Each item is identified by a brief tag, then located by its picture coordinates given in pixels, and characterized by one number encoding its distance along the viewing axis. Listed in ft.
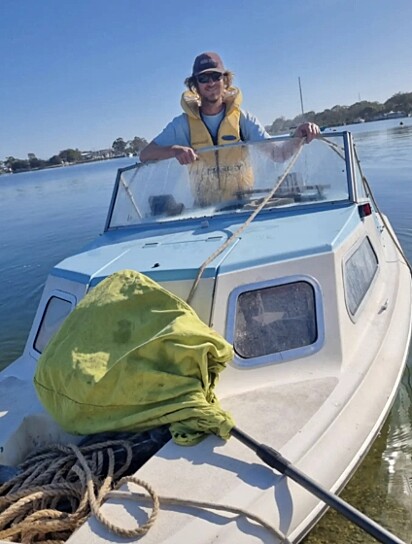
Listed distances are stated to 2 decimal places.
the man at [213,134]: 14.32
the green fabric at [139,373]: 7.38
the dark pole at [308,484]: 5.59
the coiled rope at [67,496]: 6.14
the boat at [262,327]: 6.41
